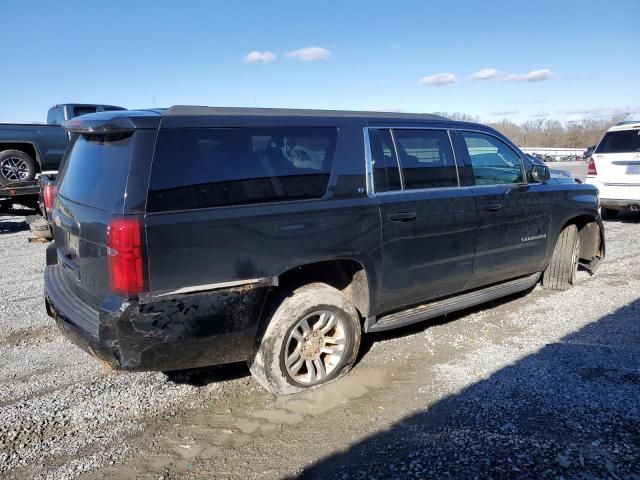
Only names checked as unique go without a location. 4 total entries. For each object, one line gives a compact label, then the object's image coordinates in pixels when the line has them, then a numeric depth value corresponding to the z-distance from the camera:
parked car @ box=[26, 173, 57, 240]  8.14
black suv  2.90
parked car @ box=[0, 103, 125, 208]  9.89
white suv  9.38
